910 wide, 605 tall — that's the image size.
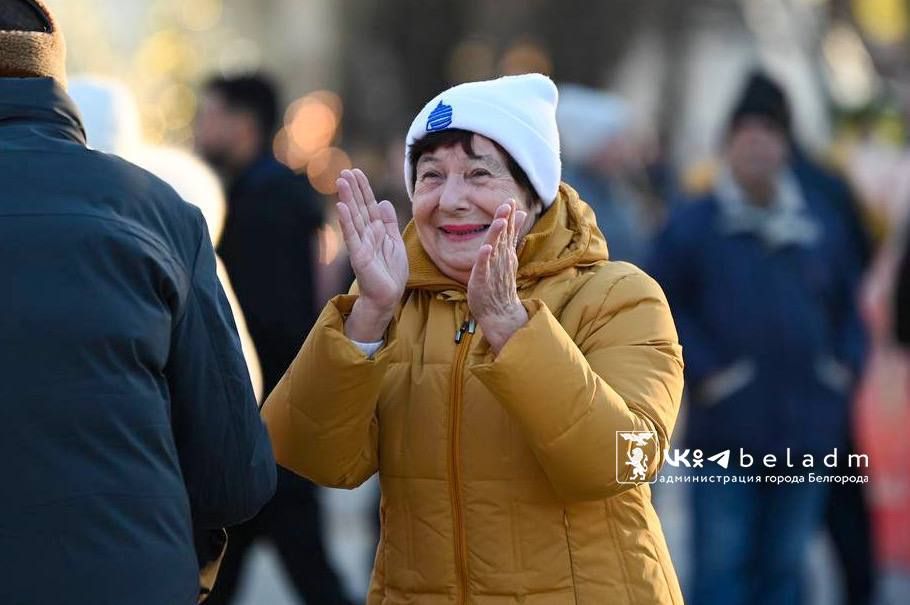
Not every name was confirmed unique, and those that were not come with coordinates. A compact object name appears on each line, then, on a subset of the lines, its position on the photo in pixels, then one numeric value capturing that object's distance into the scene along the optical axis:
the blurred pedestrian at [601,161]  15.73
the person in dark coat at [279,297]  12.23
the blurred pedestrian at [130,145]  9.30
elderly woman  6.51
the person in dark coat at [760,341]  12.96
